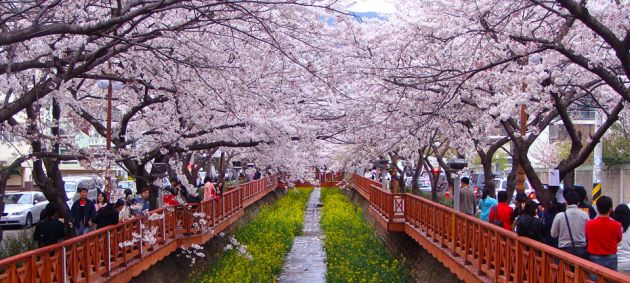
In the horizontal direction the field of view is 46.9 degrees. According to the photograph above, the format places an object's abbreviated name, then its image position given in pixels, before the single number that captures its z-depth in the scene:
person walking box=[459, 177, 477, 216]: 16.02
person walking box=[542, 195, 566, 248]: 10.48
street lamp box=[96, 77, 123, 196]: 13.66
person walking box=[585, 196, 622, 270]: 8.45
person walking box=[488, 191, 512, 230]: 11.81
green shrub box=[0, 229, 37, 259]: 14.09
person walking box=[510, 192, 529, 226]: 11.58
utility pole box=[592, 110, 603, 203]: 24.60
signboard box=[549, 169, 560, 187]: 12.09
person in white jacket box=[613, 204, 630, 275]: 9.74
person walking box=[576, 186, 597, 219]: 11.10
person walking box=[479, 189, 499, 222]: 14.38
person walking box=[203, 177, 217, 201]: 21.29
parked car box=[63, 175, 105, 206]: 33.03
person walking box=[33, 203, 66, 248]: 10.16
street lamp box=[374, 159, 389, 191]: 29.81
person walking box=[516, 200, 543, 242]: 9.44
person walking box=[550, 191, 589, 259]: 9.17
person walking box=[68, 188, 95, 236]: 14.20
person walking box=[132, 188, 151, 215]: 15.83
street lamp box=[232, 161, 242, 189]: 39.36
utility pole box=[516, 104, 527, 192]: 12.76
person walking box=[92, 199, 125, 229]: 12.40
